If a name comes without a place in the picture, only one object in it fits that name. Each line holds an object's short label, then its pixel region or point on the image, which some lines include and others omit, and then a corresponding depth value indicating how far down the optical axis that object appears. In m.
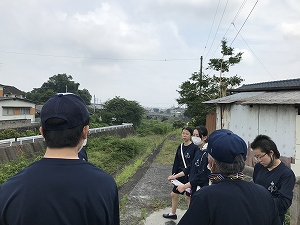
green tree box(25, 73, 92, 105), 48.55
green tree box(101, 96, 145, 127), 31.28
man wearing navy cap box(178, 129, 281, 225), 1.44
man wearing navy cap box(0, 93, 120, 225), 1.17
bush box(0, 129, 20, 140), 15.30
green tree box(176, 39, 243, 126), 13.99
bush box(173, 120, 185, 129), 33.00
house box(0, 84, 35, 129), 20.66
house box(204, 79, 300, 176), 5.70
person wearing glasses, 2.37
